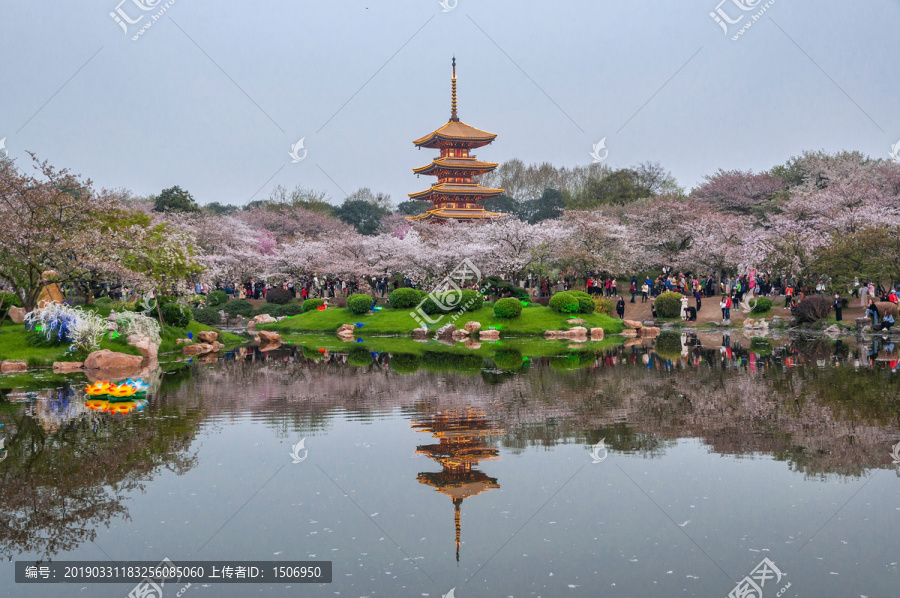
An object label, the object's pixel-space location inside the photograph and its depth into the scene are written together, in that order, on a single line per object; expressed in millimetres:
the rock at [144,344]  26281
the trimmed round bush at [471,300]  39969
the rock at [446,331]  37781
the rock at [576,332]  36750
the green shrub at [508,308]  38562
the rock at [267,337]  36966
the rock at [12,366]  23641
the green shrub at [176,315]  31641
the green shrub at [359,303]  43625
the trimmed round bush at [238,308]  51000
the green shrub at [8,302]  28091
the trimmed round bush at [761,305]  40812
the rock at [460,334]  37338
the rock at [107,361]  24016
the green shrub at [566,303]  39031
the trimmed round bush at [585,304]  39719
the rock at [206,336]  32594
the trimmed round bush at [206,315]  47656
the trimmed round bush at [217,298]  52344
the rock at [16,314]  28344
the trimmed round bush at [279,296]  52469
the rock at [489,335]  36875
